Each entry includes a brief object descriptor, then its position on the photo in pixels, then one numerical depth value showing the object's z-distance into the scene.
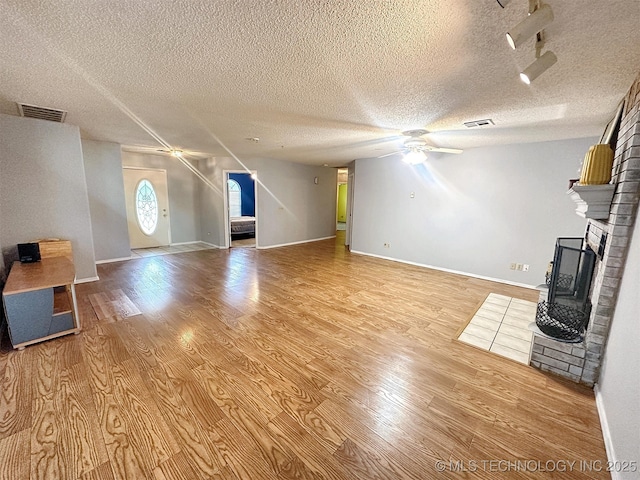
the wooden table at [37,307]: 2.16
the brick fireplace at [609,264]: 1.67
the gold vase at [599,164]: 1.93
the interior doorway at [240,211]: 6.49
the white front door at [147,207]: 6.04
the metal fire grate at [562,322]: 2.05
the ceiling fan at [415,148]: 3.49
